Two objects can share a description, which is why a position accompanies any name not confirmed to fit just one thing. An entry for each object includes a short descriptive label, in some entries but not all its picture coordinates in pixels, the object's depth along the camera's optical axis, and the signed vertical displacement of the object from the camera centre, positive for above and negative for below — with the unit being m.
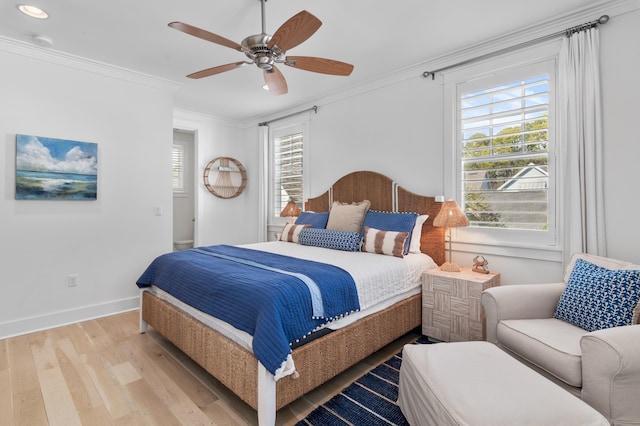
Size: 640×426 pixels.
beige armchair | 1.41 -0.68
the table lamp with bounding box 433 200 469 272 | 2.85 -0.03
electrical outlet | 3.31 -0.65
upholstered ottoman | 1.23 -0.75
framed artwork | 3.04 +0.48
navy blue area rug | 1.81 -1.14
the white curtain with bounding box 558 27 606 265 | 2.37 +0.52
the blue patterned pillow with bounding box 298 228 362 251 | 3.20 -0.24
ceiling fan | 1.86 +1.10
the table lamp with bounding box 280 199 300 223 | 4.56 +0.09
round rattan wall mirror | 5.29 +0.67
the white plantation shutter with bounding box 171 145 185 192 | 5.87 +0.89
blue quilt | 1.70 -0.48
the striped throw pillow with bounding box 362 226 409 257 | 2.92 -0.24
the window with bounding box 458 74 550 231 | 2.70 +0.55
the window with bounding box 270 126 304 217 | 4.83 +0.76
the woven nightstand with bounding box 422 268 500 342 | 2.53 -0.73
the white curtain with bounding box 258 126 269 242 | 5.30 +0.60
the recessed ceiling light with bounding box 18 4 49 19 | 2.40 +1.57
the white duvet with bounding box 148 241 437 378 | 2.14 -0.50
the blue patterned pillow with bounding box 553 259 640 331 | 1.74 -0.47
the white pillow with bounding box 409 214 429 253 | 3.17 -0.18
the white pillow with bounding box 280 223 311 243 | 3.78 -0.19
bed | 1.77 -0.85
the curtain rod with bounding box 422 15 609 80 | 2.38 +1.45
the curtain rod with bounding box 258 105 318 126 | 4.48 +1.52
